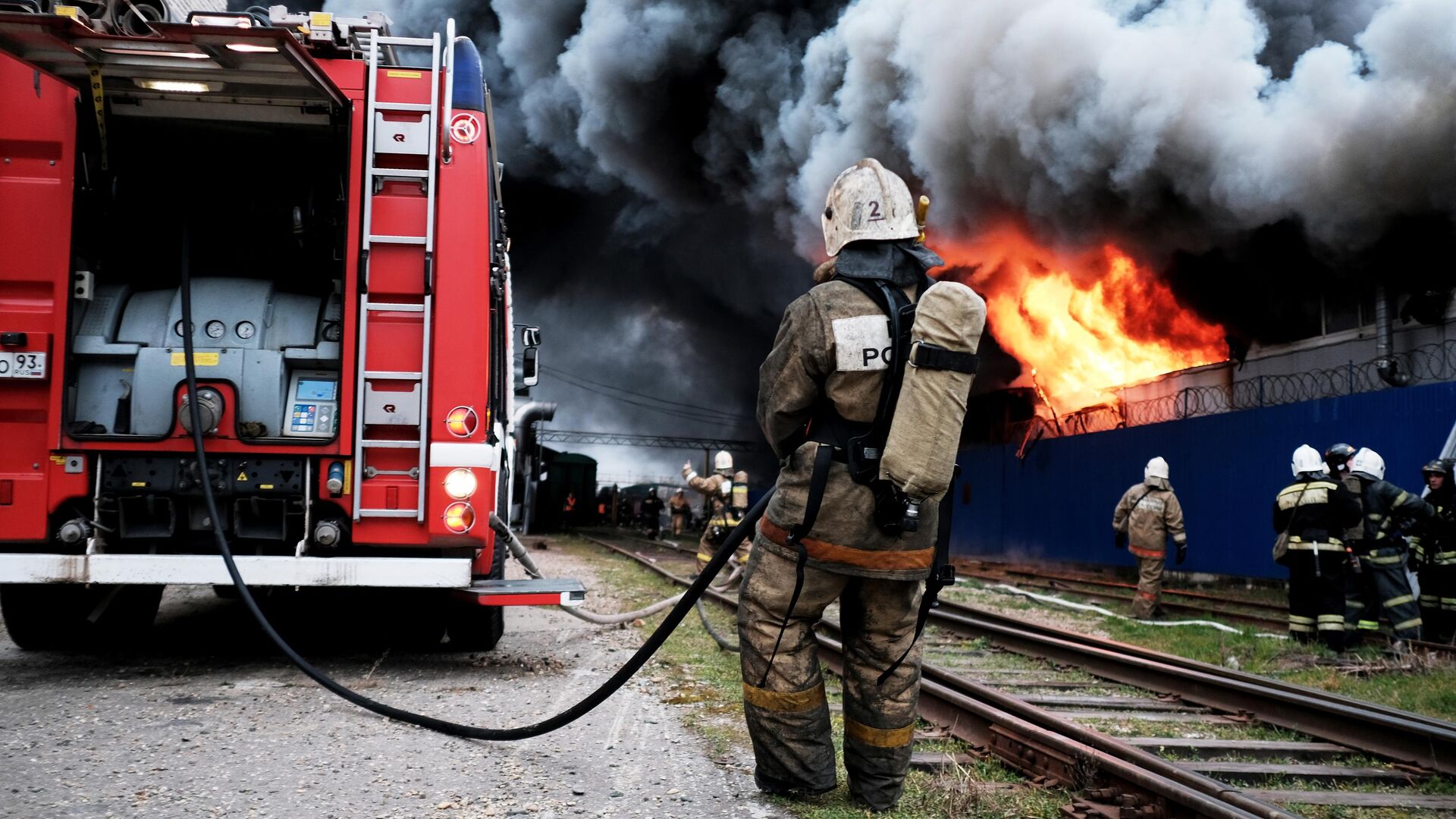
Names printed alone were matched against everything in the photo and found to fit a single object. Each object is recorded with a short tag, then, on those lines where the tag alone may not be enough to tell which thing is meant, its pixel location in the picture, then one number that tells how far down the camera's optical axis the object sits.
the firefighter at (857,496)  3.19
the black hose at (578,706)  3.65
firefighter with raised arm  10.76
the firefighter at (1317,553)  8.09
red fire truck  5.26
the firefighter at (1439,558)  8.82
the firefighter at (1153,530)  10.54
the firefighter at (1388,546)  8.34
